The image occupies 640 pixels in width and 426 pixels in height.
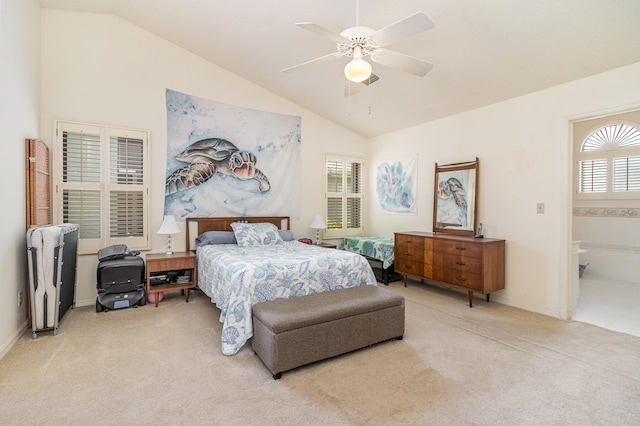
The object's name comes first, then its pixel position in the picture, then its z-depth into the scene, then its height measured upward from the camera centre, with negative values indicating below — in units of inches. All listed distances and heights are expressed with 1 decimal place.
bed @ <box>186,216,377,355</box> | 103.5 -22.5
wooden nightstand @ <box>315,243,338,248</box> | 203.0 -22.5
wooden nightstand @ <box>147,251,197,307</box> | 149.9 -27.6
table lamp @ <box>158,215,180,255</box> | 157.4 -8.7
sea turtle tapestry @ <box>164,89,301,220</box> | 174.1 +30.3
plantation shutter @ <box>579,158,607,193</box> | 213.3 +25.4
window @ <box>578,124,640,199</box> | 201.2 +32.9
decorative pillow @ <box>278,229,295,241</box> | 187.3 -14.8
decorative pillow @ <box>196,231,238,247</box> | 168.4 -15.1
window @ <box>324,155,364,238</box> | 226.0 +10.8
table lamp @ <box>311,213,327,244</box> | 207.6 -8.2
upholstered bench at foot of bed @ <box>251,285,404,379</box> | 89.0 -35.5
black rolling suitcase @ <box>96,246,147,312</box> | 140.7 -31.9
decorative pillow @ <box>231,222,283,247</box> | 166.9 -12.9
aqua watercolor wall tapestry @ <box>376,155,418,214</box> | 205.2 +18.3
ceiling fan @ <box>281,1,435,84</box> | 76.2 +45.6
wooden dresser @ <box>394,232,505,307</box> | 145.8 -24.7
